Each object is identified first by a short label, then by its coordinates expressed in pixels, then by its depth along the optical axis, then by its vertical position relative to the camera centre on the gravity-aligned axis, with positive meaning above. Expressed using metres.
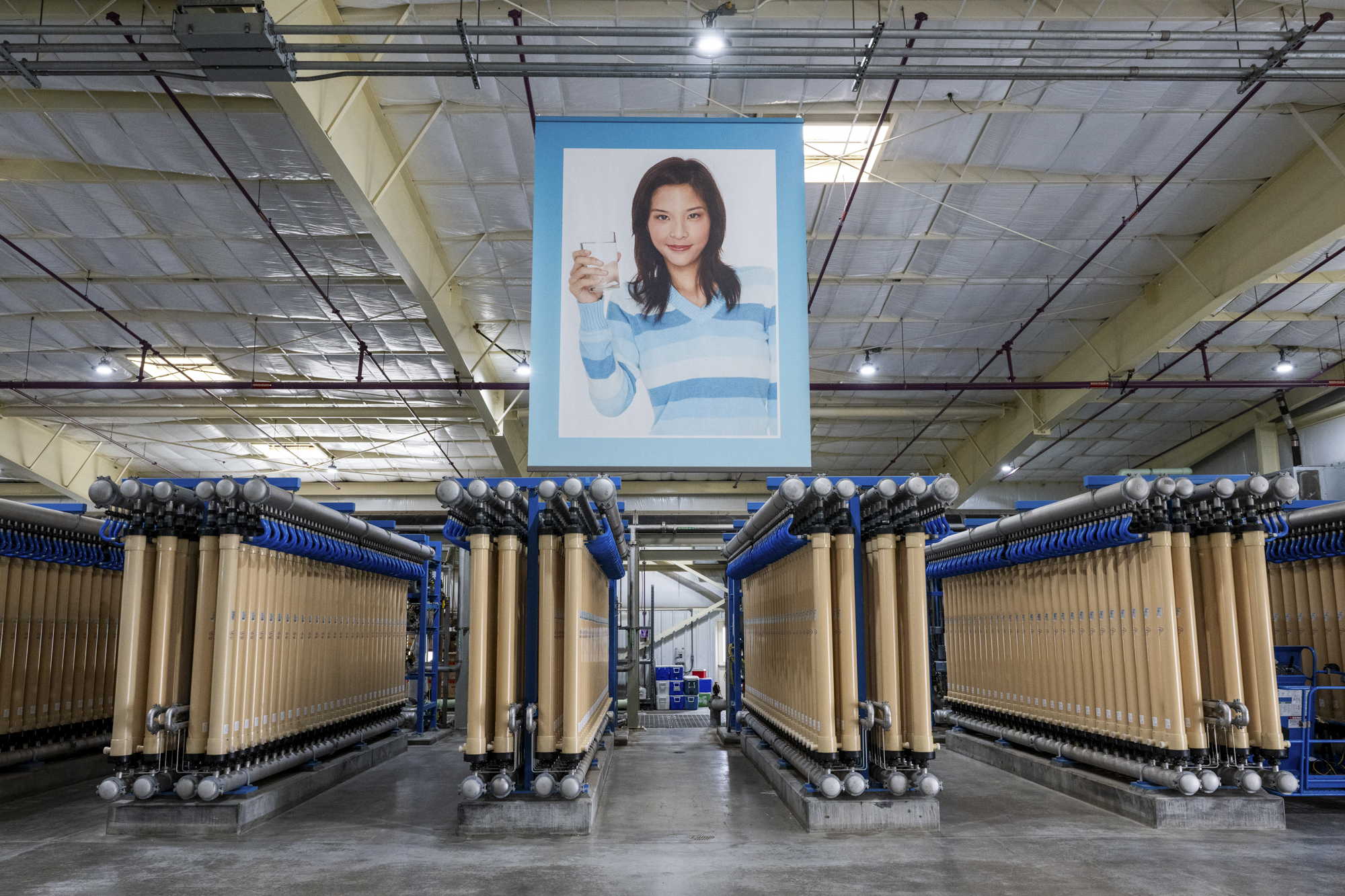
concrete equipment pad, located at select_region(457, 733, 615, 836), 8.34 -1.93
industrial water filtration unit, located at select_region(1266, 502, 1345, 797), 9.55 -0.42
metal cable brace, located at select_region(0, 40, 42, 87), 8.16 +4.72
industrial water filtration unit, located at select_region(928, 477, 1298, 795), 8.67 -0.38
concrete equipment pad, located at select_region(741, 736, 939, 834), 8.34 -1.94
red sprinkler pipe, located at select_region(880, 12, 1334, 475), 9.12 +5.54
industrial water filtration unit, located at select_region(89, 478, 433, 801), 8.54 -0.30
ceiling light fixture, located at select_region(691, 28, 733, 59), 8.16 +4.85
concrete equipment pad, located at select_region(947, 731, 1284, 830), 8.36 -1.95
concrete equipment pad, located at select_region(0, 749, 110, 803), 10.27 -1.97
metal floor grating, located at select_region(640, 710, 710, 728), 18.27 -2.47
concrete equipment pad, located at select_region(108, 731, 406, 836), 8.34 -1.90
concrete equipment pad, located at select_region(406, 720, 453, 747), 15.18 -2.25
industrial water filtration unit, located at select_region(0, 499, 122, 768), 10.77 -0.34
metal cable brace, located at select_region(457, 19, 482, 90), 8.00 +4.76
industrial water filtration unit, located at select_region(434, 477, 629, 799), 8.57 -0.28
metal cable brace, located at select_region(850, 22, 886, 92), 7.91 +4.69
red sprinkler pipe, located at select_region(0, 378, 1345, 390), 17.89 +4.18
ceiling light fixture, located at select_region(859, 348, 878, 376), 18.14 +4.43
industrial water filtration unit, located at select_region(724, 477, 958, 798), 8.67 -0.33
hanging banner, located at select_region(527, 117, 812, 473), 8.23 +2.74
